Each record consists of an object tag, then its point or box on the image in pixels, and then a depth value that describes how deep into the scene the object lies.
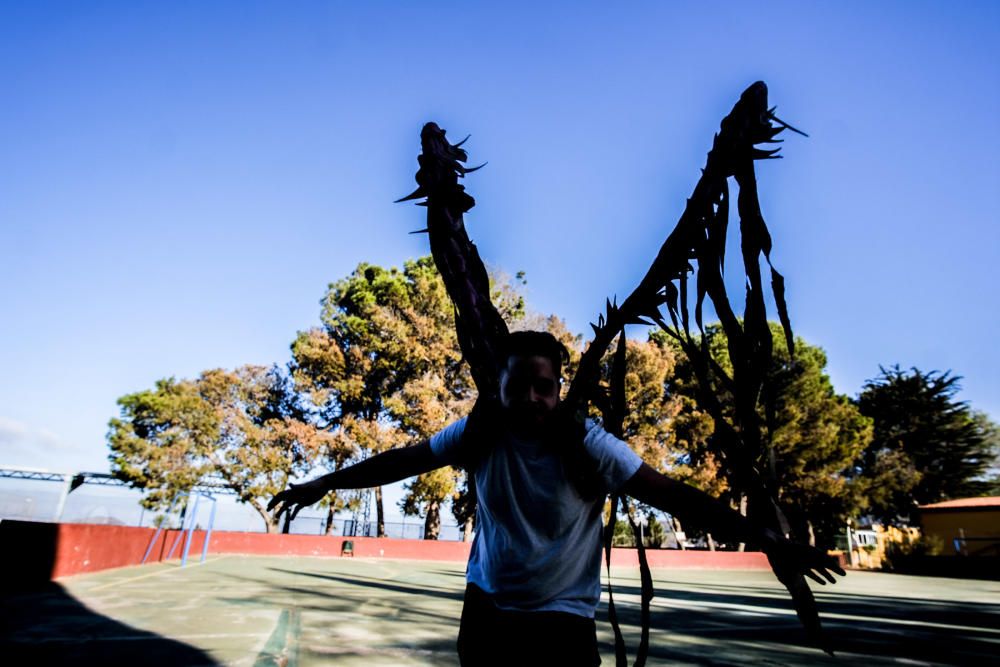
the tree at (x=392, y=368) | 23.28
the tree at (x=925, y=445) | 34.59
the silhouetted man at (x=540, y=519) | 1.42
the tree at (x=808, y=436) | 28.80
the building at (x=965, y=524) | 25.43
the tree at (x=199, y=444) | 23.34
